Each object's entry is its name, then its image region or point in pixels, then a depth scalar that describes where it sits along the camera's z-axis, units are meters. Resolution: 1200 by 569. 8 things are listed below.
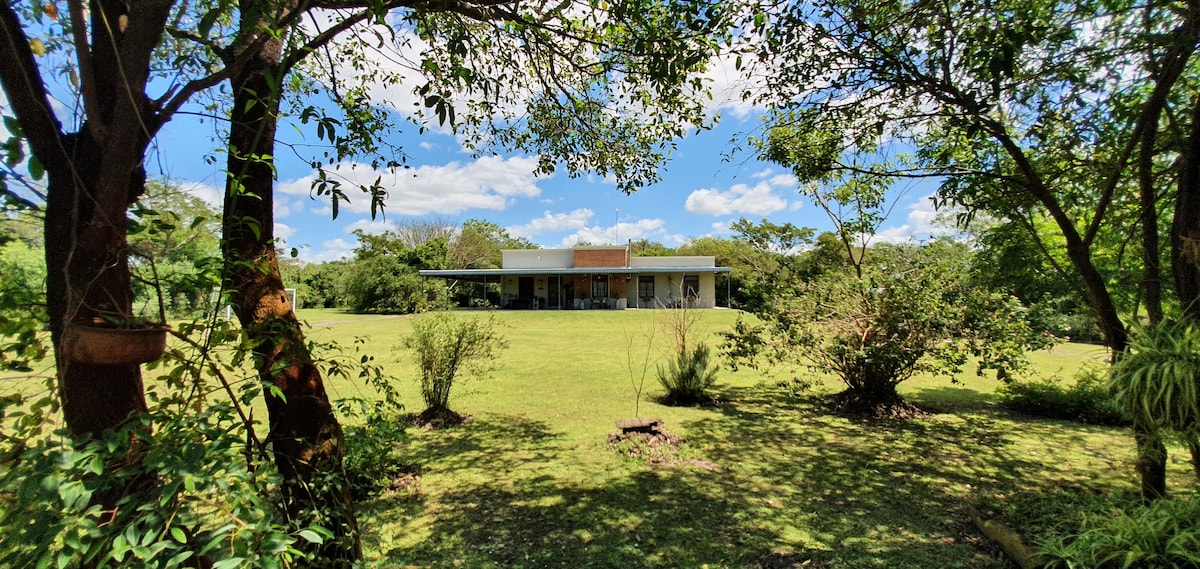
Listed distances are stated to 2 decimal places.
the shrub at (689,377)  8.41
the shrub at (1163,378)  2.55
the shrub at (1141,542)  2.48
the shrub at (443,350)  6.89
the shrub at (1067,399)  7.34
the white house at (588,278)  32.66
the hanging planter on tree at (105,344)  1.47
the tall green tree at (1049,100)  3.36
